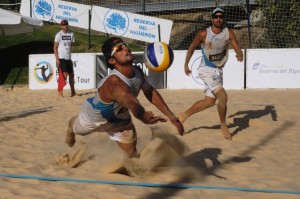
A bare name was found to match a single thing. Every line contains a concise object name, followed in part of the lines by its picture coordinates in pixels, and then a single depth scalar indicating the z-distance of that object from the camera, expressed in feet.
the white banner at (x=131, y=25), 57.62
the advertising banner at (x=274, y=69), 43.88
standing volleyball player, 23.20
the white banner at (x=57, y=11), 61.41
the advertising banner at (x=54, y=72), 47.37
